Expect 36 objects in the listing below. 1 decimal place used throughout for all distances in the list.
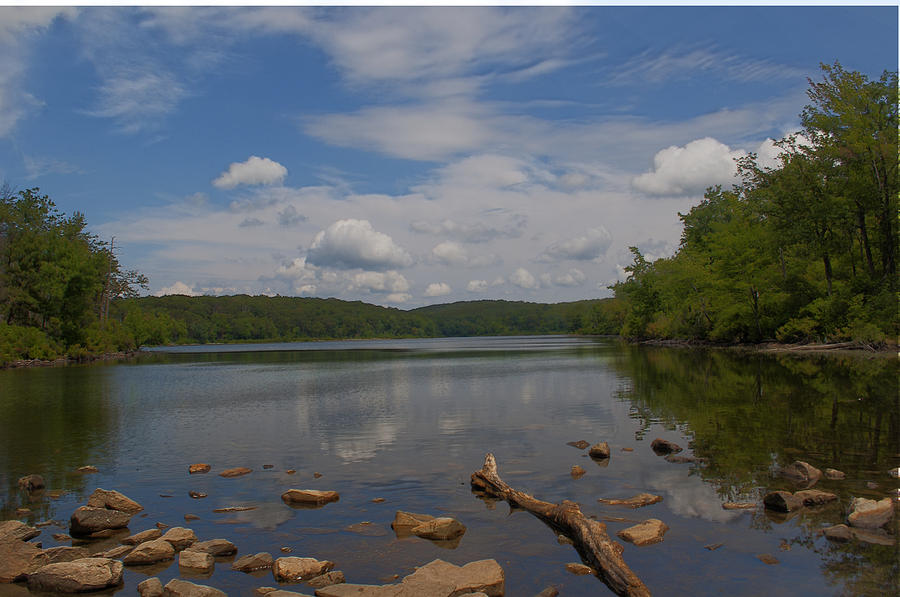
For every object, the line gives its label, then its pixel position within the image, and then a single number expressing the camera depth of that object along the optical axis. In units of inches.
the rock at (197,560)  385.2
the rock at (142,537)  435.5
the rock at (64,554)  395.5
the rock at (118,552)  406.5
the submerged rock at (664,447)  687.7
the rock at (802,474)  521.8
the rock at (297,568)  367.4
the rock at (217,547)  409.7
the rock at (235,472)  643.5
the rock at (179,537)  426.9
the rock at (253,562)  385.4
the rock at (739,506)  470.0
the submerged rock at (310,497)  532.1
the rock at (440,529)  434.0
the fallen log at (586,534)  336.5
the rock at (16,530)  420.2
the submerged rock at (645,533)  408.2
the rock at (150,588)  343.3
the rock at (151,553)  398.3
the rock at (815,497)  465.1
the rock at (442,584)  331.6
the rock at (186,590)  335.4
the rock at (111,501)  502.0
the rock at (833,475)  527.2
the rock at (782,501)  456.4
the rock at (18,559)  378.0
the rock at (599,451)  665.6
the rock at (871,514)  409.7
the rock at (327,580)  356.4
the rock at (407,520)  453.1
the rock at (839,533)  392.2
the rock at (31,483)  590.3
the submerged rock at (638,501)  496.4
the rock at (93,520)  455.5
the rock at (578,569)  365.7
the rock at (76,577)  357.7
